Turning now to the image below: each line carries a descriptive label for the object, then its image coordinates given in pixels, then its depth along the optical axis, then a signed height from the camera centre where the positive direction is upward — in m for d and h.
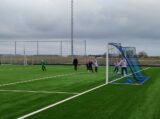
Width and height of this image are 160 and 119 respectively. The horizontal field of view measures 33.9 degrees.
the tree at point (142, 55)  59.12 +0.59
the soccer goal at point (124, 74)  17.61 -1.47
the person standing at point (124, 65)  21.26 -0.61
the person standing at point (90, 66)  28.81 -0.94
